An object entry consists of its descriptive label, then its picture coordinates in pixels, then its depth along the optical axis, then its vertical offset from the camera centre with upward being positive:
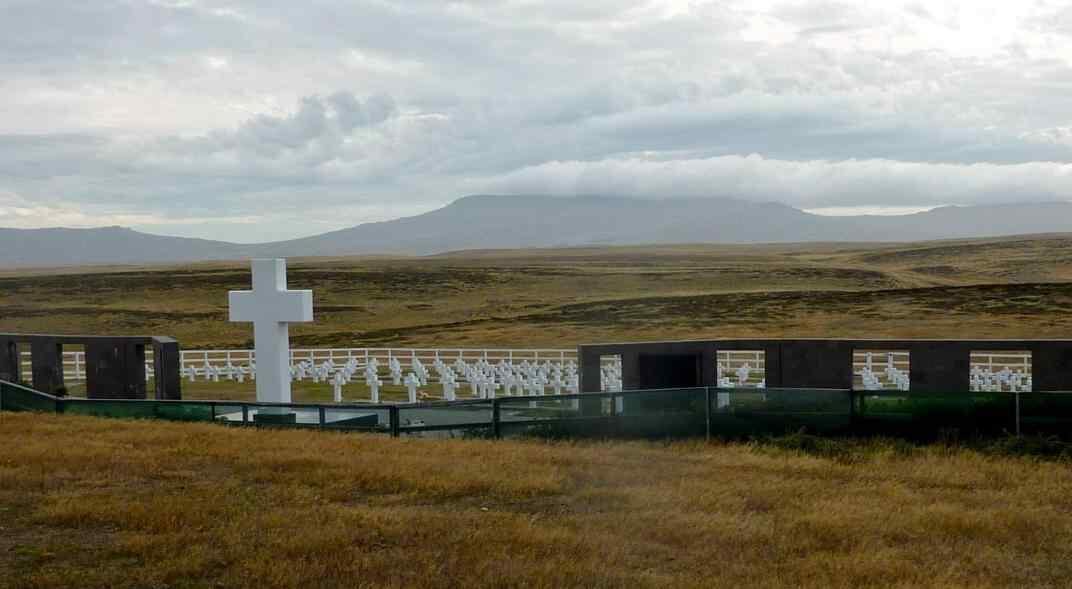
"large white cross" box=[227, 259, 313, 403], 23.44 -1.40
